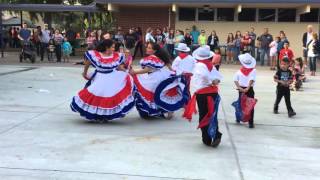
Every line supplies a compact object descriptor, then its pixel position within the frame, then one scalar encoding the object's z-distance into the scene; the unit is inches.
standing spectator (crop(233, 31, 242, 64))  919.7
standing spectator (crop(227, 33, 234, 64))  932.6
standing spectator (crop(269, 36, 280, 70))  852.0
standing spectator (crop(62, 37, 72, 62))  897.3
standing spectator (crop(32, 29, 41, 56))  937.7
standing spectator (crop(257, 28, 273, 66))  906.7
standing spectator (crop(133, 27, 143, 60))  974.4
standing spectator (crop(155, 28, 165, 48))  915.2
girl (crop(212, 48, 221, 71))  513.7
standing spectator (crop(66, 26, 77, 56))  1034.7
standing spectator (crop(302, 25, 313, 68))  784.6
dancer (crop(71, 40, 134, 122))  343.0
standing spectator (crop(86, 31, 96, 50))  900.0
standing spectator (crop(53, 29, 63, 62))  880.3
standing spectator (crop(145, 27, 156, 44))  900.7
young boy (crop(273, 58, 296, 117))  405.1
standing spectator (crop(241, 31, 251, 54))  905.5
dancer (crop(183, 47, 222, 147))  289.0
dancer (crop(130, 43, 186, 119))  364.8
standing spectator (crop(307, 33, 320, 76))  740.6
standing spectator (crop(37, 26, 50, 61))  907.3
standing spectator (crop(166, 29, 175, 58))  926.4
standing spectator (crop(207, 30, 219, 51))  912.9
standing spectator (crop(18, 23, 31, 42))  864.9
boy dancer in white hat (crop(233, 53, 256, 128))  354.6
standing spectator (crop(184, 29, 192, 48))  922.7
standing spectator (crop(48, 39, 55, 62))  896.9
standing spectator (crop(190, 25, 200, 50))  952.3
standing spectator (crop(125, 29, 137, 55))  917.2
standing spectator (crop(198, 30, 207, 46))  911.7
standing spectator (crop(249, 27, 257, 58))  919.7
